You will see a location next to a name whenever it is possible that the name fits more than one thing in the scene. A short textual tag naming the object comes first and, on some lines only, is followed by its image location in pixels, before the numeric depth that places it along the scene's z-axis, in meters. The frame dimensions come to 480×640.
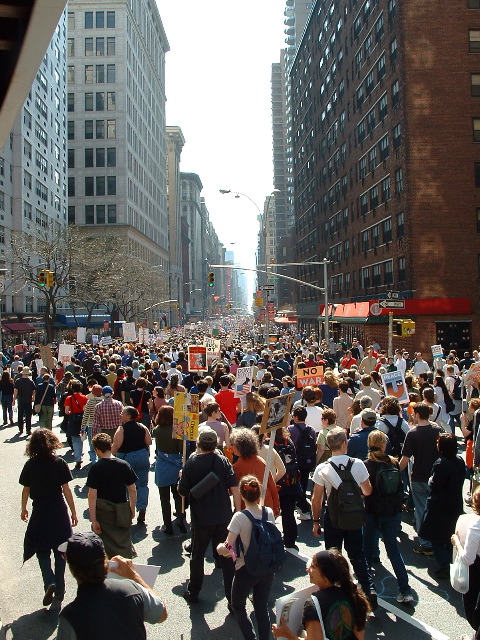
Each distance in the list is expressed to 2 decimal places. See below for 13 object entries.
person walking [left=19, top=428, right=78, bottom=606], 6.49
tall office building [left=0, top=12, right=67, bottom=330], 53.97
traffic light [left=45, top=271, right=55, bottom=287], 31.50
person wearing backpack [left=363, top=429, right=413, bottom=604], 6.42
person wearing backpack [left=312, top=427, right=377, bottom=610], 6.23
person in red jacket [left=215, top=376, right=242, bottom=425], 11.84
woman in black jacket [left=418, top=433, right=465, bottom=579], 6.83
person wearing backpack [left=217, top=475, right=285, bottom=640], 5.33
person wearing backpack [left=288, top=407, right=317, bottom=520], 9.06
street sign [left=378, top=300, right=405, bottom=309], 21.61
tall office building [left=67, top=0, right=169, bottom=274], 87.06
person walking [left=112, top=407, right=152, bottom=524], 8.70
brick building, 38.19
